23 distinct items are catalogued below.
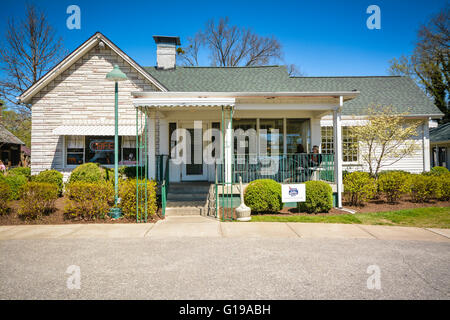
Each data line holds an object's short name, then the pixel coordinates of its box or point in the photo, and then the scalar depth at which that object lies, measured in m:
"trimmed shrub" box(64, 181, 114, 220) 7.28
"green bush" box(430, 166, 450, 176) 12.60
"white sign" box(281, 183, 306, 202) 7.82
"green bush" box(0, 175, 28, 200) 9.58
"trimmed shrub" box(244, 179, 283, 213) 7.87
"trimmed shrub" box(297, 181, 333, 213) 8.10
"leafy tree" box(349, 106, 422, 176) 10.91
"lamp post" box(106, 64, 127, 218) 7.47
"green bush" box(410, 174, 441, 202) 9.36
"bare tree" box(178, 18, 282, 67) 30.14
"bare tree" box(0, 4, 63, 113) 19.81
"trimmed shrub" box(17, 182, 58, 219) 7.30
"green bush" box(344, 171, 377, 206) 8.89
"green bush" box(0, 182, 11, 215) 7.41
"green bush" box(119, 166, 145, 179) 10.48
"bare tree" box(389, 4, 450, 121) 25.94
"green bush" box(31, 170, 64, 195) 10.12
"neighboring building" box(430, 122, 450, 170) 19.64
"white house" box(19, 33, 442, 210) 10.94
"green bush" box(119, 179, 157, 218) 7.37
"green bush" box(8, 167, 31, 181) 11.42
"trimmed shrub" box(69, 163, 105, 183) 9.80
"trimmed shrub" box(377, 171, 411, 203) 9.29
